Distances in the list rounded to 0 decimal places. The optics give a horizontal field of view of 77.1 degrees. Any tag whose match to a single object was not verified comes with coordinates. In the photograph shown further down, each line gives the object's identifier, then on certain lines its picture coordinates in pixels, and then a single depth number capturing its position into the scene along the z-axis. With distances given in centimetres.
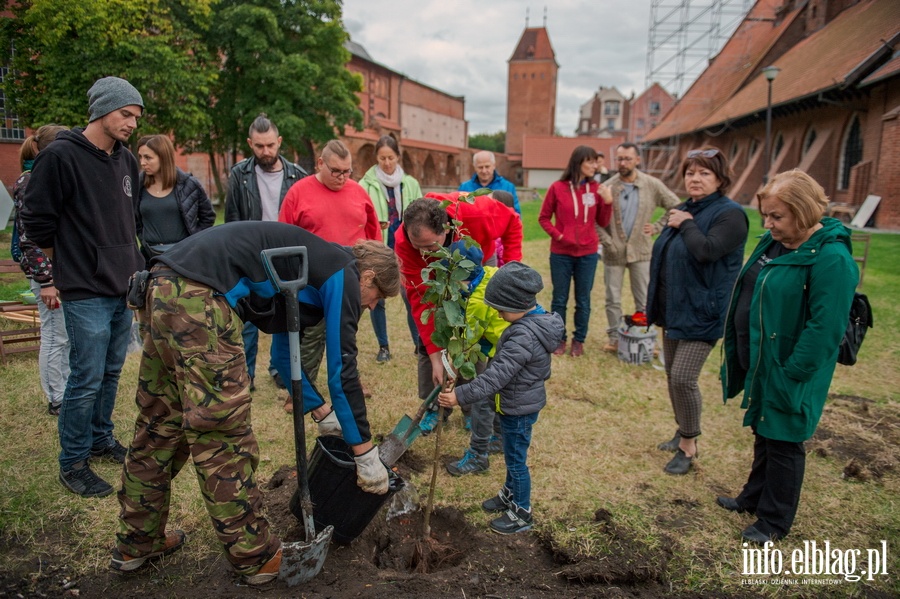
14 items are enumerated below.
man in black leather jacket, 450
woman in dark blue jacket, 355
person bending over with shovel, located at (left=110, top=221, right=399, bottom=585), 223
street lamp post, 1850
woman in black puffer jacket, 418
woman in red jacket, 580
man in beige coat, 606
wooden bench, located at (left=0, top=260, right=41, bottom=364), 528
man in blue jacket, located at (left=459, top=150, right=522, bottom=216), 572
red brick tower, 7188
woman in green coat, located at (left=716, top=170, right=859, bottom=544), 268
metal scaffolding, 3288
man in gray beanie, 297
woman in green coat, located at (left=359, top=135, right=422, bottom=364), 537
